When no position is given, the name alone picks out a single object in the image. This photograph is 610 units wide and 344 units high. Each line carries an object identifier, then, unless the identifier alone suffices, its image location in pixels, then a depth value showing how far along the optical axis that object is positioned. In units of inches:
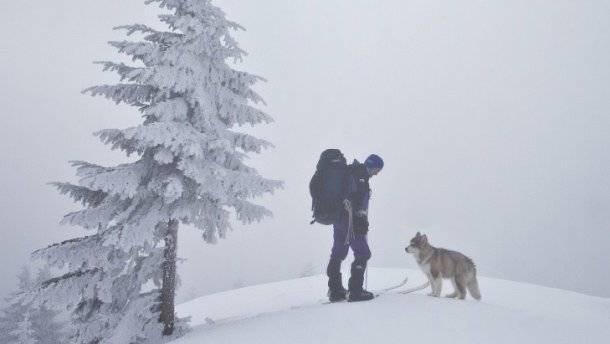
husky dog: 350.9
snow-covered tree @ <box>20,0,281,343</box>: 284.0
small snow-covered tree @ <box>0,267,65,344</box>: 1118.4
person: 307.0
